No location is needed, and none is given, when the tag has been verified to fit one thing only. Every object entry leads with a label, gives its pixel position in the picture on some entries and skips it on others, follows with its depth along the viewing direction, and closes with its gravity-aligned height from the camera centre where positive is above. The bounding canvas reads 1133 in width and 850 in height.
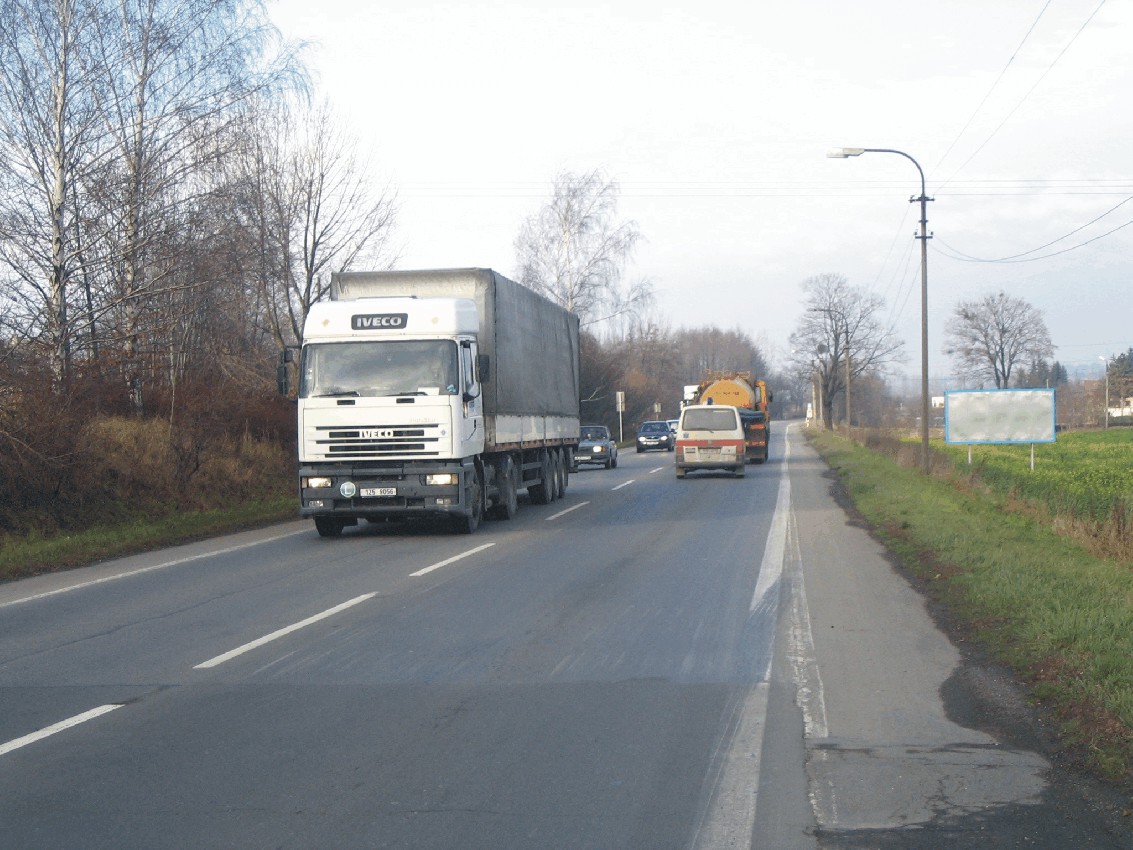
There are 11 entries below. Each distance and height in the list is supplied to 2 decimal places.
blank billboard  29.33 -0.11
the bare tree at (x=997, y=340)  90.56 +5.96
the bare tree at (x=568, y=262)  54.94 +7.89
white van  31.00 -0.58
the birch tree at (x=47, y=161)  19.38 +4.80
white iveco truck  16.09 +0.21
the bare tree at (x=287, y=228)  29.92 +5.53
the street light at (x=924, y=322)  29.80 +2.53
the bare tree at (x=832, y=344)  104.97 +6.86
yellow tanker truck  40.81 +0.63
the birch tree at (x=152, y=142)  20.61 +5.68
